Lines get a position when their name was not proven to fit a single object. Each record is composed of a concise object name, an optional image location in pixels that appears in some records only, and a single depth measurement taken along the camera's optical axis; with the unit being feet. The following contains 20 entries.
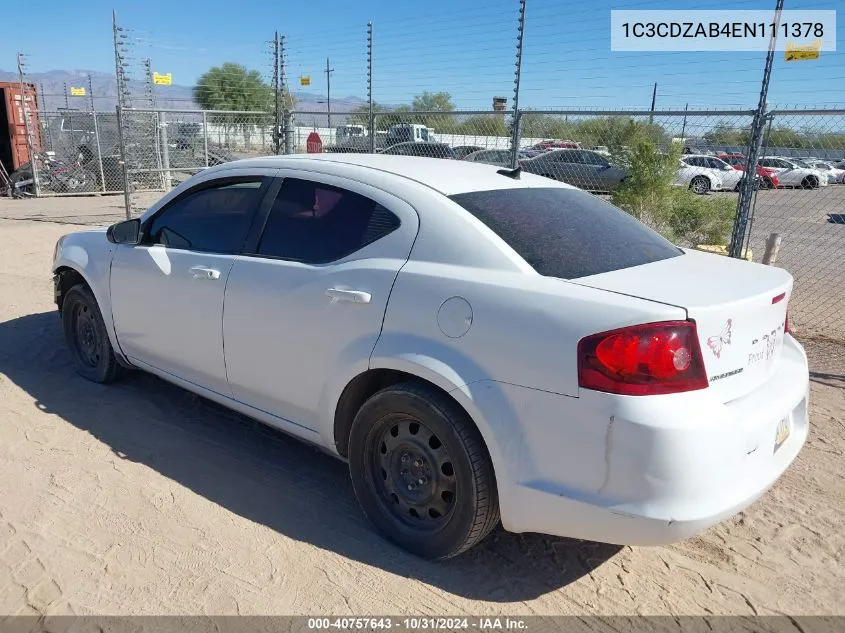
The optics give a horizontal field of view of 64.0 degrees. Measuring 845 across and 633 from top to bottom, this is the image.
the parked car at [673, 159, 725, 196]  31.55
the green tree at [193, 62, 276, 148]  53.98
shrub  29.19
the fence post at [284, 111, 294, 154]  37.22
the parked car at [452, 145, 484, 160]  38.09
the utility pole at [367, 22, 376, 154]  33.15
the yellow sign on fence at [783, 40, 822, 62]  19.67
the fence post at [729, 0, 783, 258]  19.98
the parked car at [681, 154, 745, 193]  57.21
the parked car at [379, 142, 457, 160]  36.09
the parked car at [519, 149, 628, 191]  31.68
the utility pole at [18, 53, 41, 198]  55.72
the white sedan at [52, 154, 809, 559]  7.75
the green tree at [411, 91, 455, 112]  75.70
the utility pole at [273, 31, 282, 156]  38.22
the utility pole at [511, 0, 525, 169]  26.35
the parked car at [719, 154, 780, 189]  31.37
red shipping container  58.39
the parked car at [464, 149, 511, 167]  36.24
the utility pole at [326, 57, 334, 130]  63.05
